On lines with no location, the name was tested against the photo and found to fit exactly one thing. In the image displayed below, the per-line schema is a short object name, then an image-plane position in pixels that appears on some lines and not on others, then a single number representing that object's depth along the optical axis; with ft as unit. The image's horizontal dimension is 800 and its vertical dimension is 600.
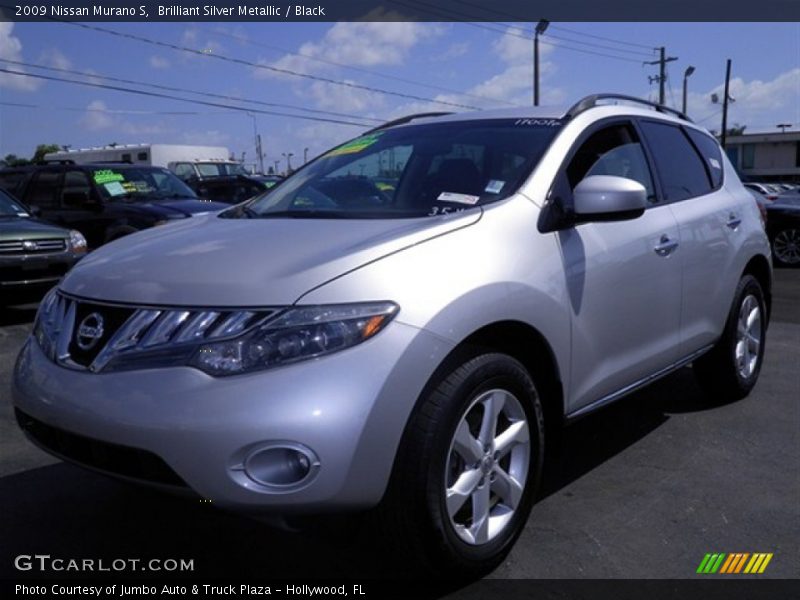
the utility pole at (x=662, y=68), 145.17
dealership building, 194.49
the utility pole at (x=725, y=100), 162.59
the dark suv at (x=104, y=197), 32.63
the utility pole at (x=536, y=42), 91.10
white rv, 81.92
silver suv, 7.61
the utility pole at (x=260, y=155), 228.63
